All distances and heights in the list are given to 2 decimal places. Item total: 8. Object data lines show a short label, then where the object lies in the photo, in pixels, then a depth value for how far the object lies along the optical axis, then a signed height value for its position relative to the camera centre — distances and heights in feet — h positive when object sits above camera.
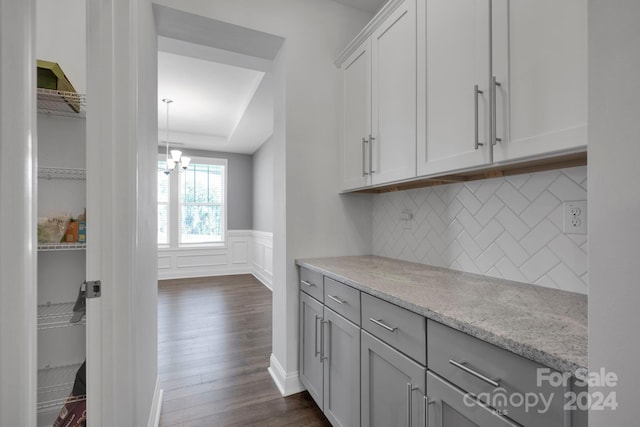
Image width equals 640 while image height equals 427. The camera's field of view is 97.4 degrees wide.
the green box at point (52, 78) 4.22 +2.04
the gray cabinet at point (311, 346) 5.76 -2.97
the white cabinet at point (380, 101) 5.10 +2.31
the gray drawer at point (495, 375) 2.15 -1.47
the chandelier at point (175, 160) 13.45 +2.66
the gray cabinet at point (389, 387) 3.34 -2.34
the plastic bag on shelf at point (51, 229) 4.65 -0.32
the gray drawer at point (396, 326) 3.31 -1.52
